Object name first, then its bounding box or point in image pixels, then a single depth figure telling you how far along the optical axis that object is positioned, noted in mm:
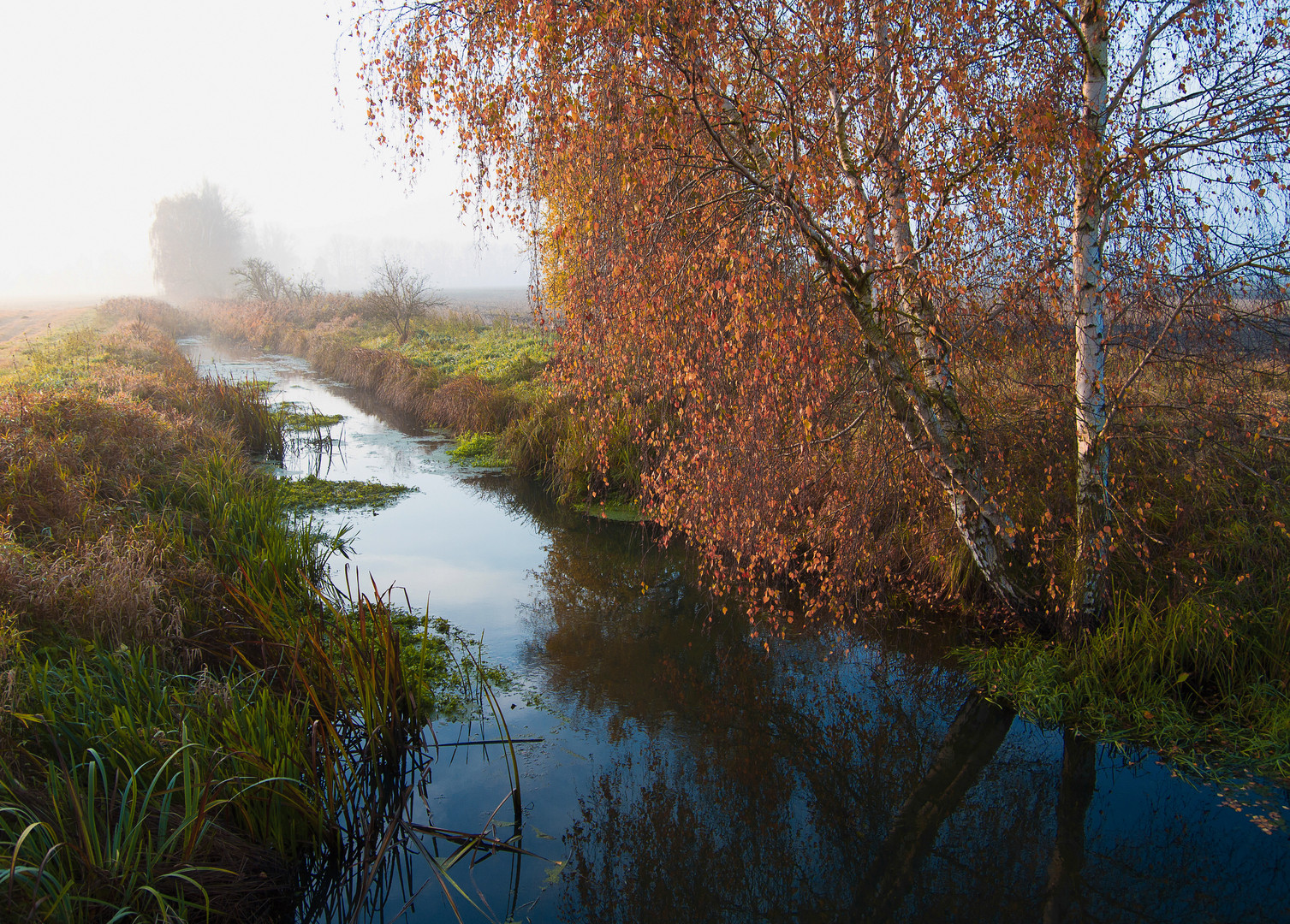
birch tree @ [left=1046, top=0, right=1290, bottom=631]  4152
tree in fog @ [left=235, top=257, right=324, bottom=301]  36750
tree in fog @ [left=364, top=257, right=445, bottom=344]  24891
